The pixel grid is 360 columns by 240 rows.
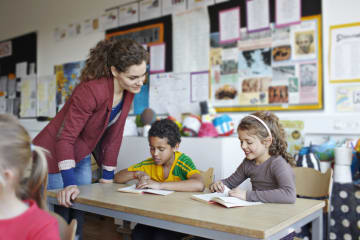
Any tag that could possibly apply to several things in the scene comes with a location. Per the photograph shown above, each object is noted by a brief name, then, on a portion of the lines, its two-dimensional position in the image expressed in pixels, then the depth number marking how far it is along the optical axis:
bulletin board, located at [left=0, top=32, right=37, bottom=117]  4.31
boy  1.70
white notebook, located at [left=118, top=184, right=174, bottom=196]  1.47
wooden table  0.99
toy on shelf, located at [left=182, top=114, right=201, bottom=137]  2.47
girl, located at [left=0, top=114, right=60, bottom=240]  0.81
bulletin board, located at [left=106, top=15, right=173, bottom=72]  3.11
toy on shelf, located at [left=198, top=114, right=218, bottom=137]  2.42
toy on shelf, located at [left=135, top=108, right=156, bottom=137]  2.76
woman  1.45
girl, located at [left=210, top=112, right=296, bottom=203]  1.57
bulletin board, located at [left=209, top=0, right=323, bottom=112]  2.36
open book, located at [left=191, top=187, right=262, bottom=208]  1.22
